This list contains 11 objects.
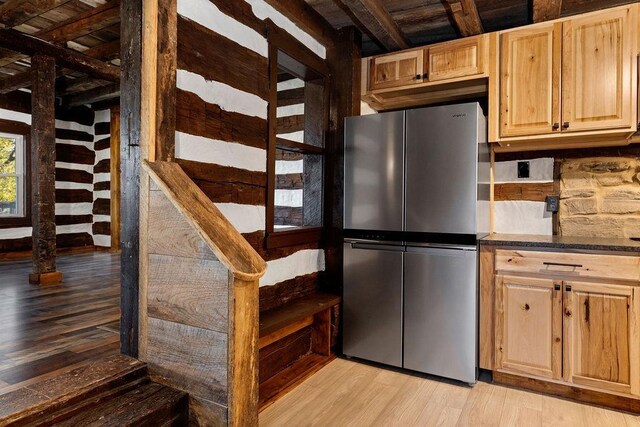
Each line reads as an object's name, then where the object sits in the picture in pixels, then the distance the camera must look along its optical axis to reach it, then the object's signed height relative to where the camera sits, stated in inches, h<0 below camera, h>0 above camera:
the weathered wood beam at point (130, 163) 65.0 +8.2
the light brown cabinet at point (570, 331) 85.7 -28.0
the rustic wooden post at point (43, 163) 158.1 +20.1
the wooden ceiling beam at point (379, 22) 99.7 +53.3
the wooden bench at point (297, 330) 89.1 -32.8
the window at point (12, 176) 217.6 +20.2
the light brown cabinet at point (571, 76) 92.0 +34.9
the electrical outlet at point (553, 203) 112.1 +3.0
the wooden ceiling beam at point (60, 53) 141.4 +63.0
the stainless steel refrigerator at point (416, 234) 97.5 -5.9
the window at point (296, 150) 98.1 +19.3
